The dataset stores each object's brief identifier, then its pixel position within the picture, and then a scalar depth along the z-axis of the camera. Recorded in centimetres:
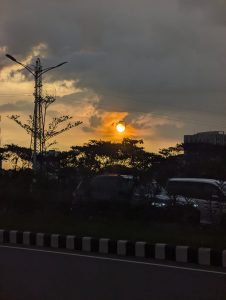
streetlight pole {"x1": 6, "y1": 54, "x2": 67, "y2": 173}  4319
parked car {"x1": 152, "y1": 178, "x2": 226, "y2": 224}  1559
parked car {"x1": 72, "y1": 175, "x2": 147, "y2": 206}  1797
